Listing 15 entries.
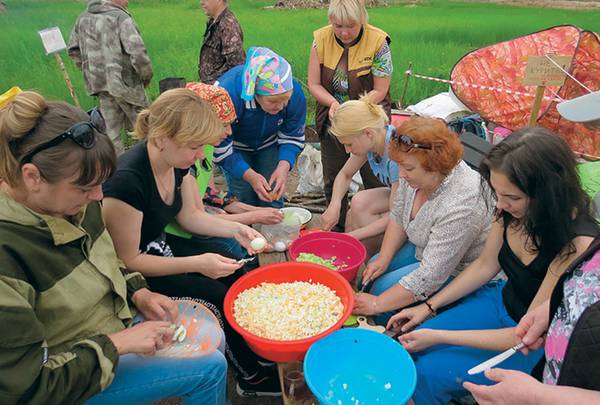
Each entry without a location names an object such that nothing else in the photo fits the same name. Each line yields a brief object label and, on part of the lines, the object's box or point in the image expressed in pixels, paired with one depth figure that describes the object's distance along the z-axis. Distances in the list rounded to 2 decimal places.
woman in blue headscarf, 2.64
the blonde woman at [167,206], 1.83
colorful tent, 3.56
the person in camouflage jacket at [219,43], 4.02
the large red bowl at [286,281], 1.60
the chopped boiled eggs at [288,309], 1.73
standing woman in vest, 3.03
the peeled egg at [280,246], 2.33
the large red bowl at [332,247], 2.34
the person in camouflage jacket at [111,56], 4.21
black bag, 2.86
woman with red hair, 1.99
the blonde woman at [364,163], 2.38
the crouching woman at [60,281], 1.22
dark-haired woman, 1.53
